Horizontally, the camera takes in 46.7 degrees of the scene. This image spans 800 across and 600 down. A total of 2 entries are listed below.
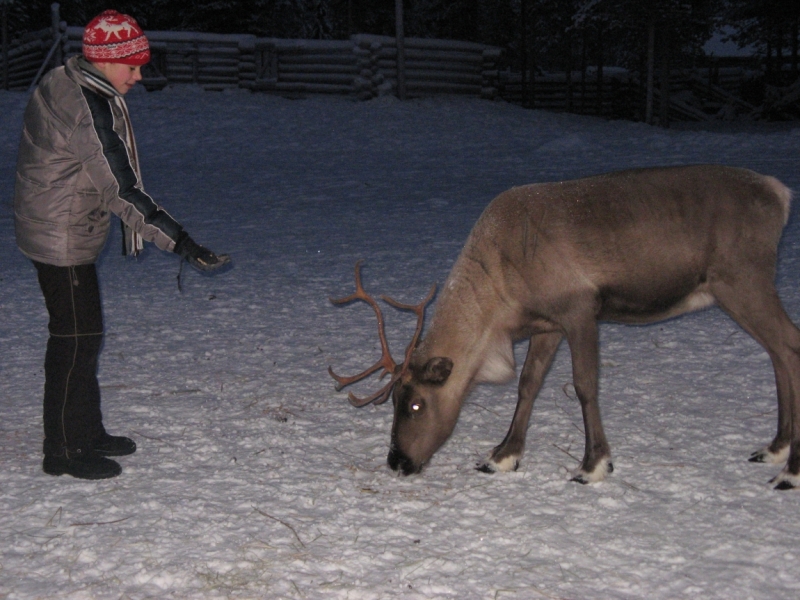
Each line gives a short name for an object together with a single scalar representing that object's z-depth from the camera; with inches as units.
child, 156.5
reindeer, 170.4
